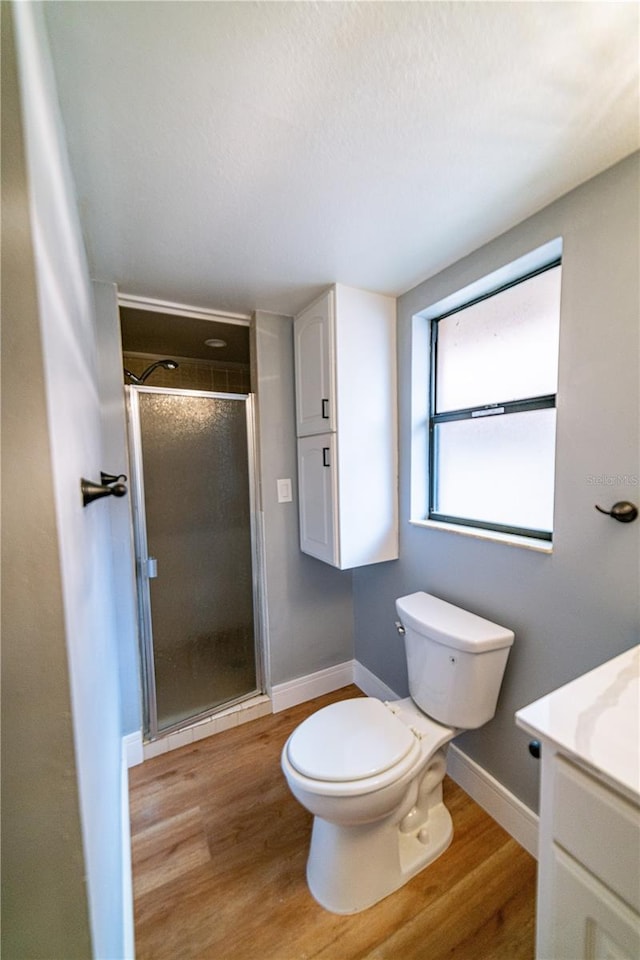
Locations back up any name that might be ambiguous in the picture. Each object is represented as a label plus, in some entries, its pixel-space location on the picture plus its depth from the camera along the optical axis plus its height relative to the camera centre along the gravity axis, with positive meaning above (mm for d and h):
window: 1243 +179
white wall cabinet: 1605 +150
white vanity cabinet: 541 -610
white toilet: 1055 -952
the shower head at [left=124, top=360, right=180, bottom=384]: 1729 +437
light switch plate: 1938 -196
